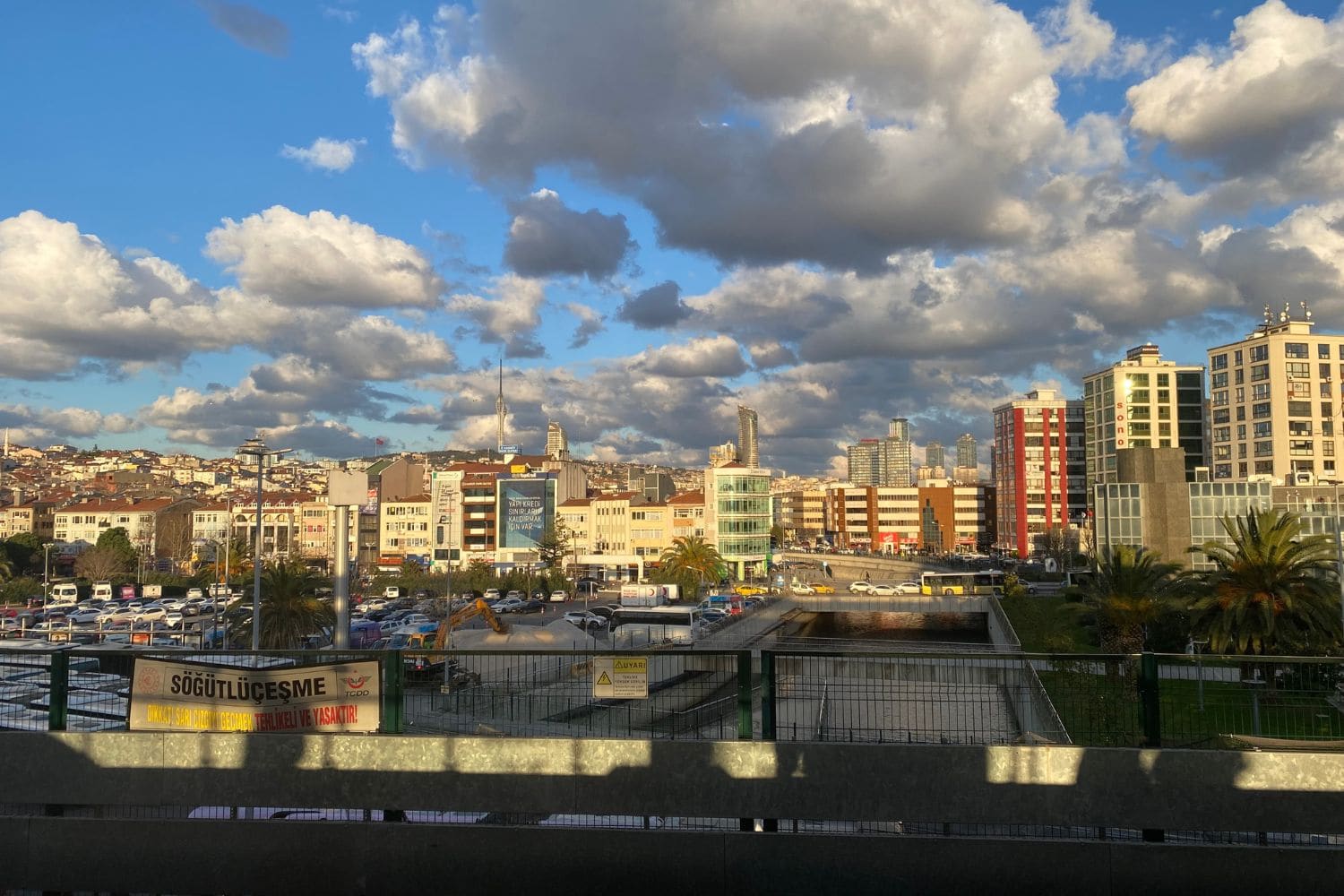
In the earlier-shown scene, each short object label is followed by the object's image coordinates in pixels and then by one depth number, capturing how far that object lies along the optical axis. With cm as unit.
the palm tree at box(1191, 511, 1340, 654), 2642
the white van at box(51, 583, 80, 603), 7554
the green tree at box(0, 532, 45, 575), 9374
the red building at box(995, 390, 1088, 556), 11819
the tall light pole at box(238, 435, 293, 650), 3086
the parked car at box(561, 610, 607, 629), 5778
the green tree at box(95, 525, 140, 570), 9369
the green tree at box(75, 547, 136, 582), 8769
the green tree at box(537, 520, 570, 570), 9638
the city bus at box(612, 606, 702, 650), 4809
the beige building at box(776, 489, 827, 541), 19225
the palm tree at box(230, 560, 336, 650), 3659
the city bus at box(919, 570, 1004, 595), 7781
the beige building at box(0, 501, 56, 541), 13162
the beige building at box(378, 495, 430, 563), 11638
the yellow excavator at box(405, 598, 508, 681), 4306
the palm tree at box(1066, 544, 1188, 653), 3381
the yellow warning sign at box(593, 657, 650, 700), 845
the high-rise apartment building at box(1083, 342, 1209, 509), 10544
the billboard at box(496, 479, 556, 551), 10900
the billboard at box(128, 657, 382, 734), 829
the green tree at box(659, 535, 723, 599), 7825
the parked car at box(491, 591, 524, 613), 6869
